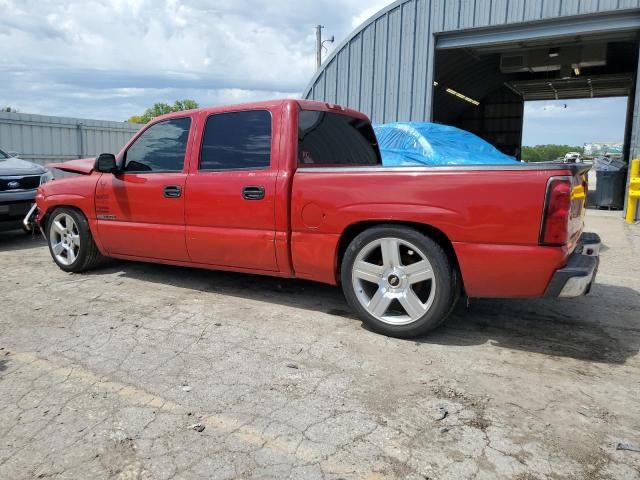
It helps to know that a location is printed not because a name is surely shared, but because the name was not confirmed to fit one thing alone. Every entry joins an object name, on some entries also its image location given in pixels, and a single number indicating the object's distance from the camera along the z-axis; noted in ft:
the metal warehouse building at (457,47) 34.58
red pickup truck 10.48
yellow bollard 34.81
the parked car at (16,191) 24.09
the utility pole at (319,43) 101.44
